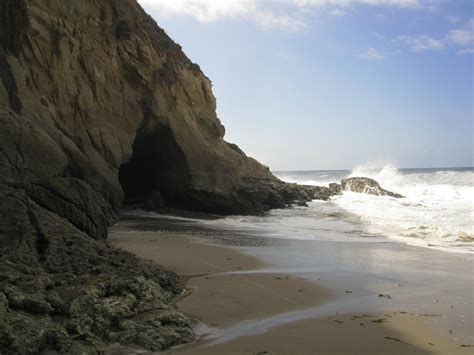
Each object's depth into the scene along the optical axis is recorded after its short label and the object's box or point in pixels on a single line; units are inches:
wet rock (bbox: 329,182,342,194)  1235.2
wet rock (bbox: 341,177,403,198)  1153.2
